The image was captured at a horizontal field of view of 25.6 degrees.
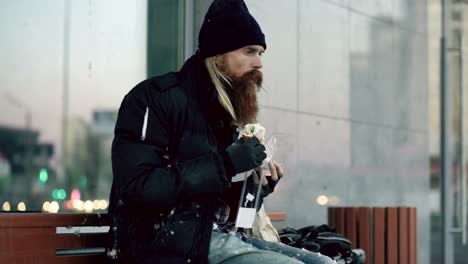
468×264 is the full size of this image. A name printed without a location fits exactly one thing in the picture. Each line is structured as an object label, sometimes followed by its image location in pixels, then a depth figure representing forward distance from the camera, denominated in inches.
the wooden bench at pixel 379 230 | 273.7
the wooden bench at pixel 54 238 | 164.9
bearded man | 147.6
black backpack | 212.2
